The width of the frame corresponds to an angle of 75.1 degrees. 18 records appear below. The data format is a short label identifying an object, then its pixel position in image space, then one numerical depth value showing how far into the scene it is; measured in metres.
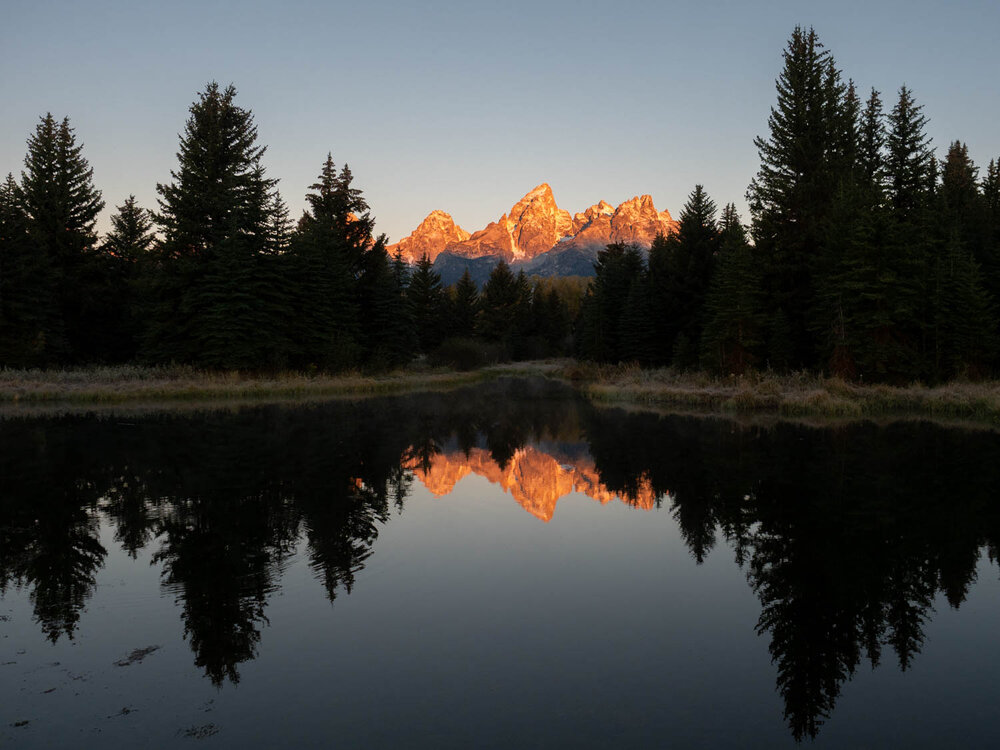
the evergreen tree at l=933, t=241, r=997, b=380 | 33.72
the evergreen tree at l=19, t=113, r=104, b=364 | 47.47
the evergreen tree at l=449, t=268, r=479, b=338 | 95.00
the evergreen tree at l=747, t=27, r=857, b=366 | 40.59
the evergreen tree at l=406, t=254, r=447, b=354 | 78.62
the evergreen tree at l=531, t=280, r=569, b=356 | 107.69
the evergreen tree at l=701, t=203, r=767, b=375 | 38.03
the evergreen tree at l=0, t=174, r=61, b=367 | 39.81
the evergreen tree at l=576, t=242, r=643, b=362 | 65.62
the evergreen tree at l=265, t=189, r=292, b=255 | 43.66
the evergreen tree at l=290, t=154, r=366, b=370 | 45.69
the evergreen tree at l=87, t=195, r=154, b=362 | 49.16
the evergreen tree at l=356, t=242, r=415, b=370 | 53.03
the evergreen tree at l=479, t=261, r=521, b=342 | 101.94
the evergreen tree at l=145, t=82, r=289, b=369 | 39.53
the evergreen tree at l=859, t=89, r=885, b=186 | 45.38
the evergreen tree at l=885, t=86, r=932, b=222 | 42.59
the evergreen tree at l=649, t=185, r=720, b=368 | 52.59
